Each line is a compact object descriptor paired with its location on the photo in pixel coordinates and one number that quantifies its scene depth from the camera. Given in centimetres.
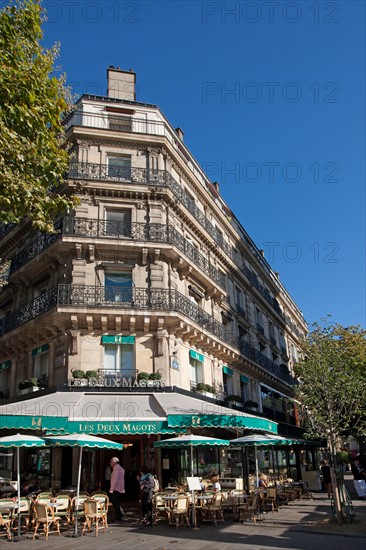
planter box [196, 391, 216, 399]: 1848
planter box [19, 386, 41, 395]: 1694
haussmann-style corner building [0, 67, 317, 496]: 1522
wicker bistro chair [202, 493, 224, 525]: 1236
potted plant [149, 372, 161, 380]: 1614
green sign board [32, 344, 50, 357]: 1761
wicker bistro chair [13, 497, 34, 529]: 1130
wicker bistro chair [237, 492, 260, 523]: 1277
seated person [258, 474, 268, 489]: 1559
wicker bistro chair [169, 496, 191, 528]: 1154
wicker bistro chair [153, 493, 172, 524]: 1233
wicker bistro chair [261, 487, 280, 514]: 1444
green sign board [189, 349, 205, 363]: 1879
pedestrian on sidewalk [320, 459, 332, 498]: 2099
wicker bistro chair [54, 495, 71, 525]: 1126
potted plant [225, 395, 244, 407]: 2078
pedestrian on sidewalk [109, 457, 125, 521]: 1244
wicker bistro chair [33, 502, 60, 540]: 1042
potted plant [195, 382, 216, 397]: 1850
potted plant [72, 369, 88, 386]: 1562
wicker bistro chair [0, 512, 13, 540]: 1048
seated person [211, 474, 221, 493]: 1347
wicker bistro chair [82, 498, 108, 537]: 1098
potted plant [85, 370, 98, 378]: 1574
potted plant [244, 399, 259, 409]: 2314
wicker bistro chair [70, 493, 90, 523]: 1168
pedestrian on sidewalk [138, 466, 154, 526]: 1205
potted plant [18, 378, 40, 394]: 1697
